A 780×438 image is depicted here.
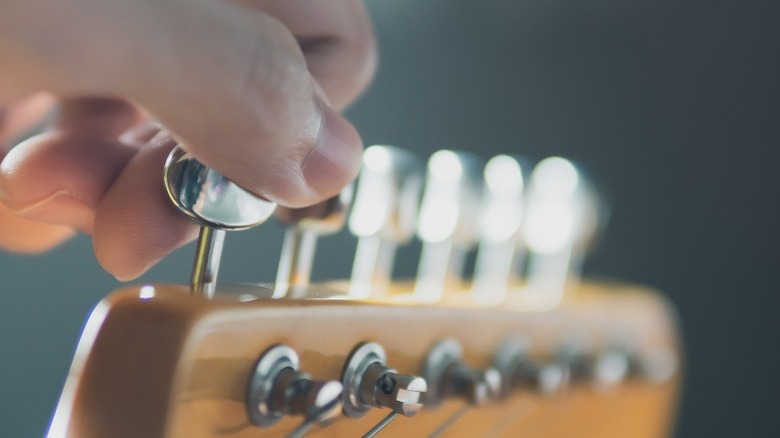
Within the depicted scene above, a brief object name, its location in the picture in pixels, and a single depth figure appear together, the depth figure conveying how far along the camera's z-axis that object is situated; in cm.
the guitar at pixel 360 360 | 26
